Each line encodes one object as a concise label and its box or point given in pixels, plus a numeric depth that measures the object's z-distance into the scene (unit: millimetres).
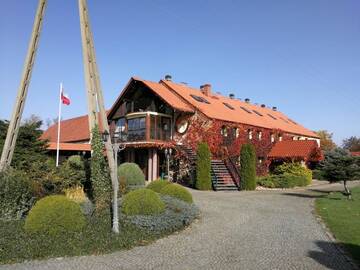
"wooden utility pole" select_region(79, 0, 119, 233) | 12248
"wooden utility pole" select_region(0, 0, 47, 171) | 13539
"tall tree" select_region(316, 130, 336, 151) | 57906
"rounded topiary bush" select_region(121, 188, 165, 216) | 10560
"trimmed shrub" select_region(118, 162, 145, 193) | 17609
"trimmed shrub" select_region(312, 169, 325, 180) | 35250
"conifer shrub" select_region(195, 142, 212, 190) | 23125
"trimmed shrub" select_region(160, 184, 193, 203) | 13031
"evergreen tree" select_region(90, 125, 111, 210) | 11422
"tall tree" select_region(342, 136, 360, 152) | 73406
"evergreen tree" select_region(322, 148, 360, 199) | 18500
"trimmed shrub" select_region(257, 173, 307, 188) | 26156
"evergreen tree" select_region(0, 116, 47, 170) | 17344
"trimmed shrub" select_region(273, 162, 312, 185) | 29025
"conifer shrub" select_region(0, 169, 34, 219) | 10617
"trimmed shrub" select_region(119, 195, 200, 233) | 9961
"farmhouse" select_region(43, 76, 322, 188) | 27516
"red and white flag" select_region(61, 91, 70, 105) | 26609
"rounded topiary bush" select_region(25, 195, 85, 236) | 8875
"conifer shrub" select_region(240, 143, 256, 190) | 23734
